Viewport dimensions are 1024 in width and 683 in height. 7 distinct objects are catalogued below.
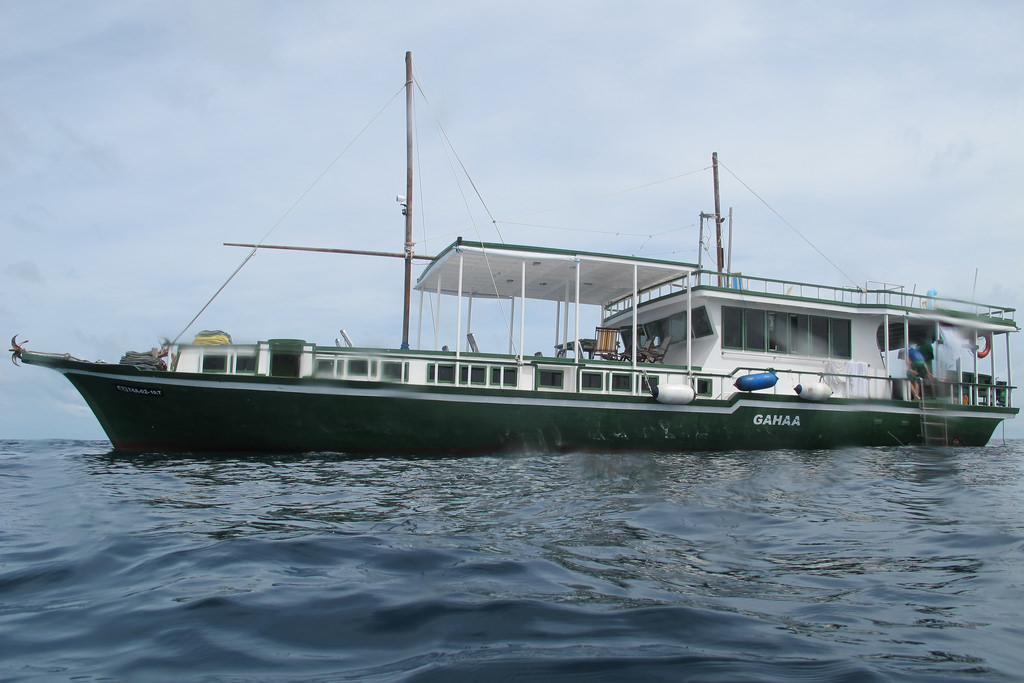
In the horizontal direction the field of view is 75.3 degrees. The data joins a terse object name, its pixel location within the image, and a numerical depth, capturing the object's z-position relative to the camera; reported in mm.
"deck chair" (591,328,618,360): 17438
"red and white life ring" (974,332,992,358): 19328
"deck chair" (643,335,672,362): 17156
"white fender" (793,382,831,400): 15516
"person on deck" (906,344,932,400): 17219
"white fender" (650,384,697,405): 14258
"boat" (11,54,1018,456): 12656
